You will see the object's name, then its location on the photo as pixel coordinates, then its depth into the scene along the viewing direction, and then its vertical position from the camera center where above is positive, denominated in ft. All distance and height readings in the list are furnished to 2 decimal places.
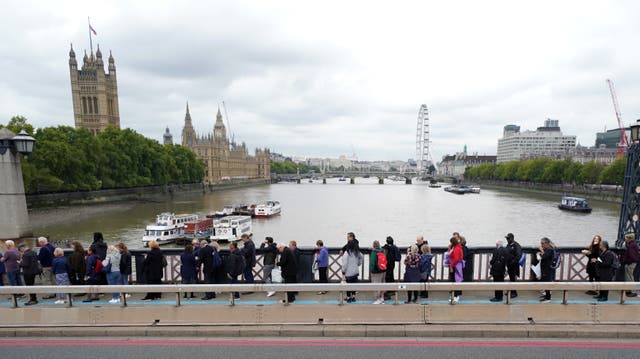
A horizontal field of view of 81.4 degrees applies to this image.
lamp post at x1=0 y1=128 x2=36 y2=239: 43.42 -2.09
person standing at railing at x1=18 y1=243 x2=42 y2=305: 31.65 -8.70
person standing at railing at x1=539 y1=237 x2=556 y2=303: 31.45 -8.80
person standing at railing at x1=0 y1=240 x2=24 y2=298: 32.53 -8.45
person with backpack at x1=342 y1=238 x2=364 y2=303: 33.03 -9.02
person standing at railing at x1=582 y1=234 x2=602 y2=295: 31.19 -8.66
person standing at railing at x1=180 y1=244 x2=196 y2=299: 32.01 -8.95
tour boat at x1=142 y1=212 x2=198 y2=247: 124.26 -22.75
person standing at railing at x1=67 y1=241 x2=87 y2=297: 31.83 -8.50
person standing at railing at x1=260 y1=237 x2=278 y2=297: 33.91 -8.79
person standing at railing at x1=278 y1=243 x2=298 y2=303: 31.94 -8.97
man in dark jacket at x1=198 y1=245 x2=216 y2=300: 31.81 -8.78
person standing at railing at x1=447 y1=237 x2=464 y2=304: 31.90 -8.75
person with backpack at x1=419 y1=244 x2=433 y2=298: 31.37 -9.02
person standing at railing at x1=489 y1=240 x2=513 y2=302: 31.35 -8.75
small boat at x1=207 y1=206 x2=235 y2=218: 180.14 -25.55
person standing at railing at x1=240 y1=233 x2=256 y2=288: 33.86 -8.77
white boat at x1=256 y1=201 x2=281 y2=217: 190.08 -25.40
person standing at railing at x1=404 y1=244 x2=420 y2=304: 30.94 -9.24
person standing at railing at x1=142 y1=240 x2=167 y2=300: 31.96 -8.89
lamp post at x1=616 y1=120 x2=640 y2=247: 37.11 -3.67
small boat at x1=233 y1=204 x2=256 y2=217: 197.06 -26.32
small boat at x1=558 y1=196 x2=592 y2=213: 196.65 -26.24
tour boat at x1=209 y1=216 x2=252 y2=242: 132.26 -24.30
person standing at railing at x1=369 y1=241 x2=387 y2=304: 31.81 -9.02
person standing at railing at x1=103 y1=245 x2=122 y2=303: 31.91 -8.71
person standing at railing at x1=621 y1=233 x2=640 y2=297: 31.55 -8.34
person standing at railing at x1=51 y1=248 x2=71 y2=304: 31.37 -8.83
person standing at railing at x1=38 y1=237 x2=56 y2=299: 34.09 -8.69
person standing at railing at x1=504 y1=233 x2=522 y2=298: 31.50 -8.42
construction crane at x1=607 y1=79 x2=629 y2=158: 442.91 +41.56
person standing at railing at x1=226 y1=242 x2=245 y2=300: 32.48 -9.02
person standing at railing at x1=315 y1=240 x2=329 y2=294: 33.81 -9.18
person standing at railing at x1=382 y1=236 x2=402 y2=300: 32.60 -8.30
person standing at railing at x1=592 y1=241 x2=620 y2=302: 29.71 -8.75
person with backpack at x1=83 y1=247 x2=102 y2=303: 31.58 -9.07
